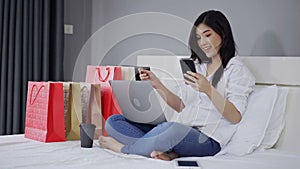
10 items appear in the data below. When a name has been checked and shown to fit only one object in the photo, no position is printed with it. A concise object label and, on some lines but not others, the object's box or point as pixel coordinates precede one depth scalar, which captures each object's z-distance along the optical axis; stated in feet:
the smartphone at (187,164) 5.49
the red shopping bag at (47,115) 7.43
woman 6.24
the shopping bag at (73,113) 7.68
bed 5.60
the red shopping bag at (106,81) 8.08
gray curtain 10.02
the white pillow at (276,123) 6.93
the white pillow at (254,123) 6.59
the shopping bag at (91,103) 7.91
